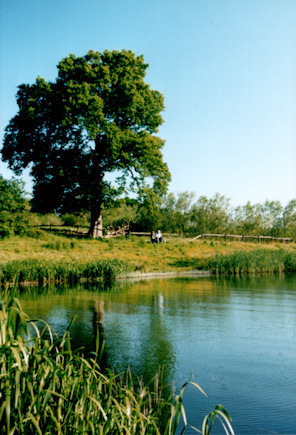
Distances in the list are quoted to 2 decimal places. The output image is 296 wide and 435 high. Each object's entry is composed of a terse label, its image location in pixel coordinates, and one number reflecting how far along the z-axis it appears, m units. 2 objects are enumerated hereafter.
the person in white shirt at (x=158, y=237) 35.13
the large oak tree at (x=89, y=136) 31.48
